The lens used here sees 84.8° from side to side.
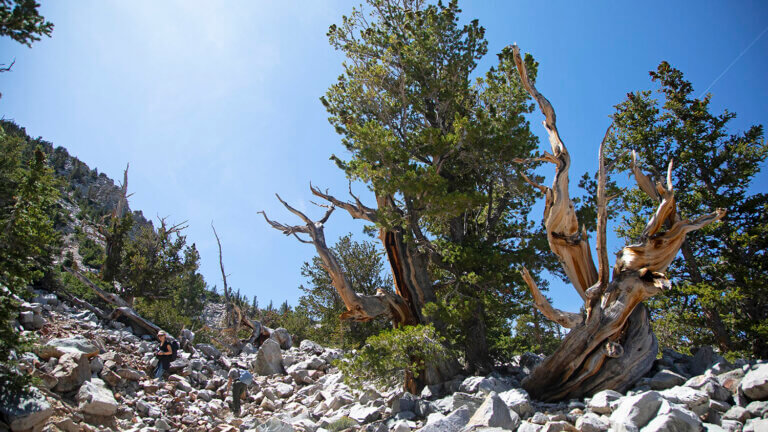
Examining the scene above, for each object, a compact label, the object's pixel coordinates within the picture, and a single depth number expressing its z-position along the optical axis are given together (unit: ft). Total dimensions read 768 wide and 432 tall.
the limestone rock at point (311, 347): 46.93
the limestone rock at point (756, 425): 13.46
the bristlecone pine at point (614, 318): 22.65
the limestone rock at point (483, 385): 23.41
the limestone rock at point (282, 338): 50.65
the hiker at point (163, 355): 32.37
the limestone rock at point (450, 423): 18.20
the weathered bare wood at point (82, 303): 41.31
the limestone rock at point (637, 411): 14.51
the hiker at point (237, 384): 29.61
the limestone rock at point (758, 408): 14.70
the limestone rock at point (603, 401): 17.43
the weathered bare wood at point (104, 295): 44.45
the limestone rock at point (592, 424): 15.21
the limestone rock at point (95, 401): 22.52
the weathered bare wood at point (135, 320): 41.34
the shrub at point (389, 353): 24.45
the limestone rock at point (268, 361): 39.27
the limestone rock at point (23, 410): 17.48
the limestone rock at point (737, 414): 14.84
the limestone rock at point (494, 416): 17.12
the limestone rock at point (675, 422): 13.56
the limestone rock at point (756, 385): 15.52
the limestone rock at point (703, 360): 21.74
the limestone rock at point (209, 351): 41.63
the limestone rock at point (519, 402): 19.83
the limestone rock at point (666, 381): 20.30
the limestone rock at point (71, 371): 23.48
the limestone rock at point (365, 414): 23.31
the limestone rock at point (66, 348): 25.21
